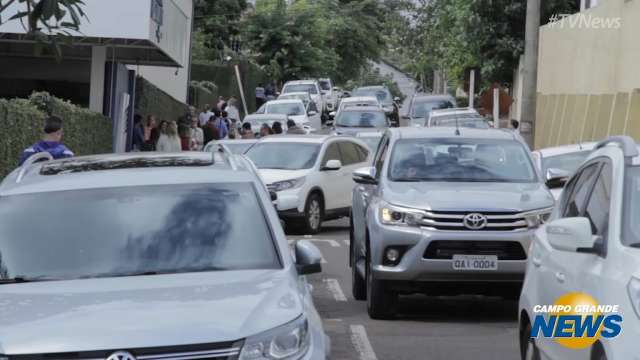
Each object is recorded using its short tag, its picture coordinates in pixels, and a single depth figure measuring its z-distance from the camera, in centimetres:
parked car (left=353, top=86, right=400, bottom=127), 5657
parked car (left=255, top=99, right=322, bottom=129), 4788
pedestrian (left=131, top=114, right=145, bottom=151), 3059
